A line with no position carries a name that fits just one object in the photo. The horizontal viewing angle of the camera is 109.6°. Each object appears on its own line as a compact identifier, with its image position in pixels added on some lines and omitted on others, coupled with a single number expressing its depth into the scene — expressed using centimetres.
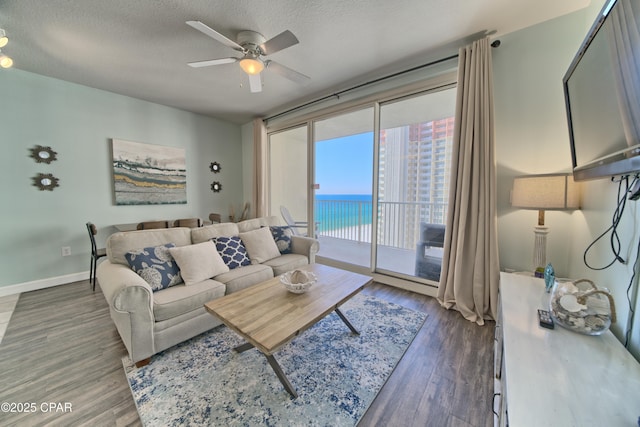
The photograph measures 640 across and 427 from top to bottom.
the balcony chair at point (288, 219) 420
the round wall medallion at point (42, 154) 270
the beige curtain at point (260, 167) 421
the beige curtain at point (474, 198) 204
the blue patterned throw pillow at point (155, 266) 180
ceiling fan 175
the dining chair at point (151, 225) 301
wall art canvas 328
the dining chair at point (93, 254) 264
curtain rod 231
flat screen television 76
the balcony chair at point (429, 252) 285
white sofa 148
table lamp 162
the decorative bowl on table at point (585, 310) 95
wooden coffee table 121
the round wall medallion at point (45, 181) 272
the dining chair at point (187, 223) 327
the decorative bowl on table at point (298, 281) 164
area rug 120
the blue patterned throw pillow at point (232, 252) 232
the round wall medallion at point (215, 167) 431
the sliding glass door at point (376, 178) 299
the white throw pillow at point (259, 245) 254
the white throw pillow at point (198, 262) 196
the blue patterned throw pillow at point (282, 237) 288
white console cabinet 63
